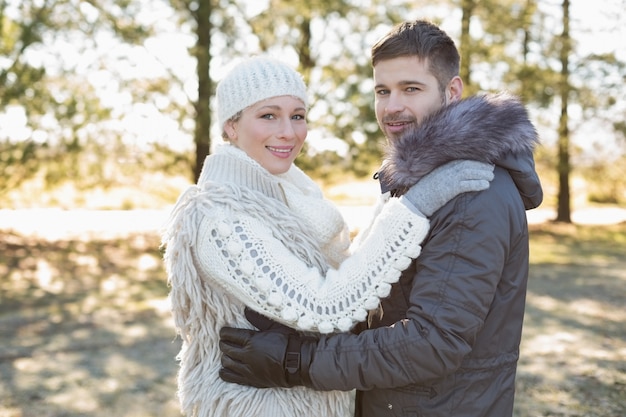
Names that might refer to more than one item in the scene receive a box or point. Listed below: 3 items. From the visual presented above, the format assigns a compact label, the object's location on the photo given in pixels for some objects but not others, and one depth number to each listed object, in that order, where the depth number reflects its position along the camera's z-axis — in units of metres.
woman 1.95
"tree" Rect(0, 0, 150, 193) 10.36
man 1.83
